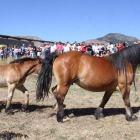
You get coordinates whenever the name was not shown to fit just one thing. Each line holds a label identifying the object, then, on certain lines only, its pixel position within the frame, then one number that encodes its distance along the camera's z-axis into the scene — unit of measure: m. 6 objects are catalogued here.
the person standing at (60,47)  15.96
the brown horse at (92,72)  5.75
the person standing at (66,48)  15.87
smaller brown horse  6.53
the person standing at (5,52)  21.70
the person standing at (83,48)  15.04
